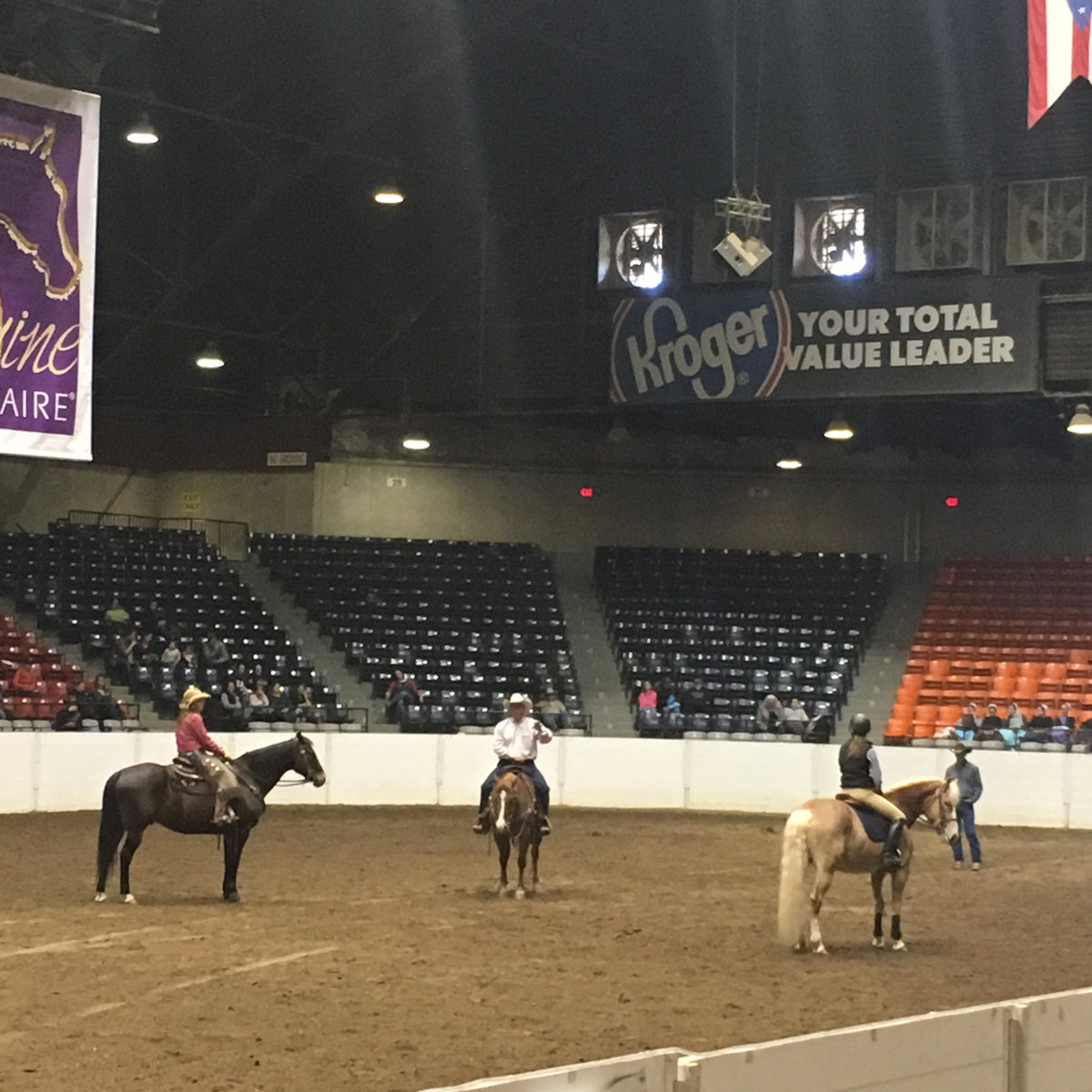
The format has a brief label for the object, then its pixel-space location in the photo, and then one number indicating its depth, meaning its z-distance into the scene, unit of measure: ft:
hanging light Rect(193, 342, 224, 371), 112.37
